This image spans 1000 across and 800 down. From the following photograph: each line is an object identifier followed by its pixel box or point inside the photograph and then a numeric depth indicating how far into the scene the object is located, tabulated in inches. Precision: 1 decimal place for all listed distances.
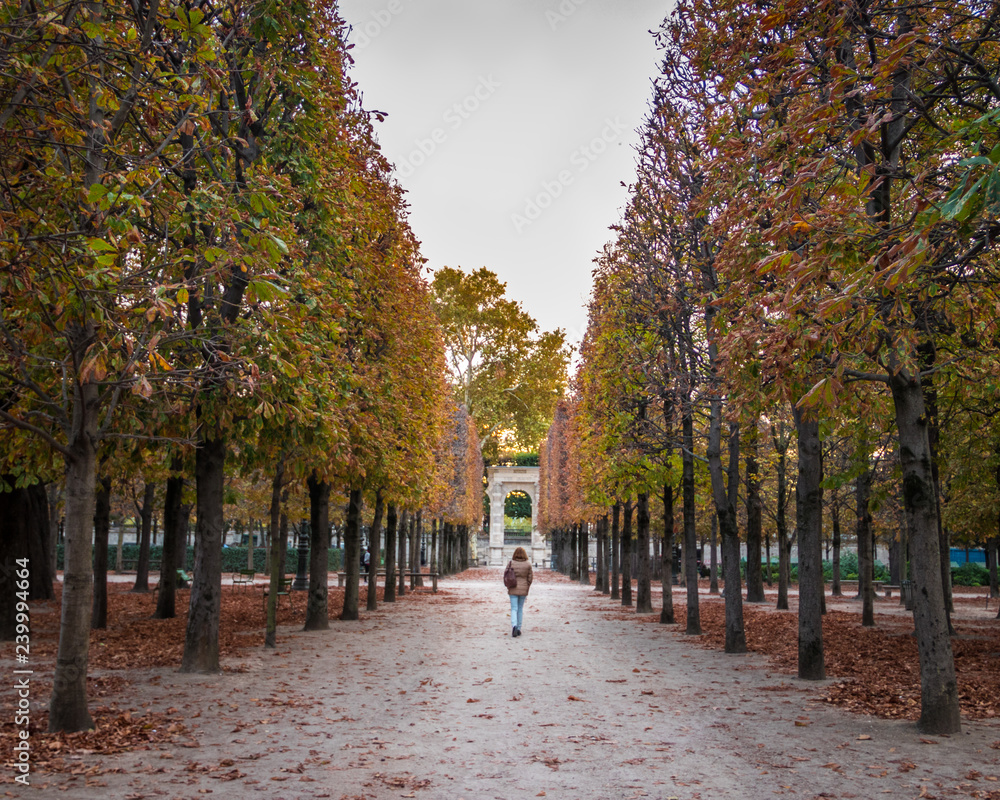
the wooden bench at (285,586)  959.0
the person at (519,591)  697.6
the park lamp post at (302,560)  1333.9
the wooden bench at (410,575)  1384.1
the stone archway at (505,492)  3080.7
